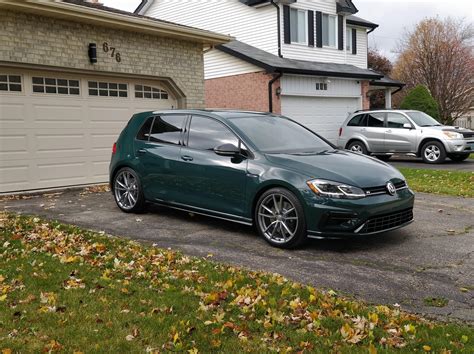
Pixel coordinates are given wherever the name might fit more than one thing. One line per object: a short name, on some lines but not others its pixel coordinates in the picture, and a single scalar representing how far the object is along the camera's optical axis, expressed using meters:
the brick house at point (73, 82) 10.16
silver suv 15.83
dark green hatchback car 5.77
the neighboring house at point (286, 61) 19.38
